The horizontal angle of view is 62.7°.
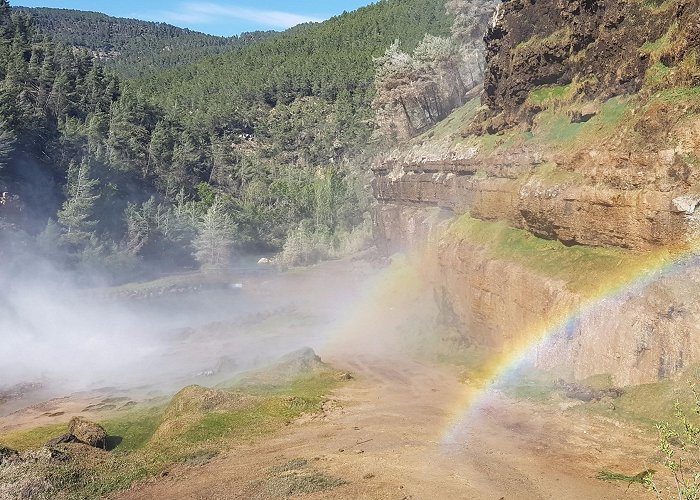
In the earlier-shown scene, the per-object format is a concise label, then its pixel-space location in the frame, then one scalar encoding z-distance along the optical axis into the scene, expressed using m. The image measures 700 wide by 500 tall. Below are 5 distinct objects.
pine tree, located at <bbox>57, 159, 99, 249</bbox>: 65.44
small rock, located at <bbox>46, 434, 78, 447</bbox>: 19.03
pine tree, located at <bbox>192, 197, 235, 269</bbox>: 75.88
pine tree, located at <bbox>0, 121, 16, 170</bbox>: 62.16
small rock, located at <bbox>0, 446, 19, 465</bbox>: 16.70
